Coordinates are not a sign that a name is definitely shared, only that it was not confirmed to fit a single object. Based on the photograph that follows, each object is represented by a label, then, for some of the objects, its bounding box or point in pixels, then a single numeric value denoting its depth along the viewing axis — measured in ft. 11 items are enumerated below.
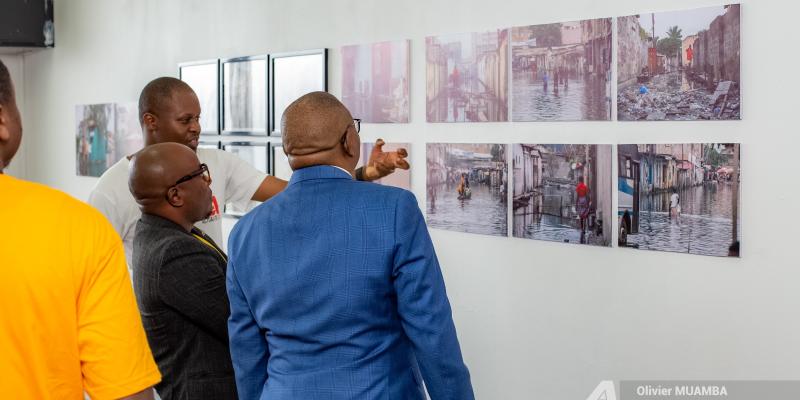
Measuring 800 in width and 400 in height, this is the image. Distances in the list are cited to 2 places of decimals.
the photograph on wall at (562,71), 10.81
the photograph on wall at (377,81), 13.48
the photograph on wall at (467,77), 12.02
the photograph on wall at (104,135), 19.97
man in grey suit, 7.52
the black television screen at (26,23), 21.80
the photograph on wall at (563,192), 10.92
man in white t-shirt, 10.58
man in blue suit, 6.46
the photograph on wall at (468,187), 12.16
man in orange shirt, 4.88
